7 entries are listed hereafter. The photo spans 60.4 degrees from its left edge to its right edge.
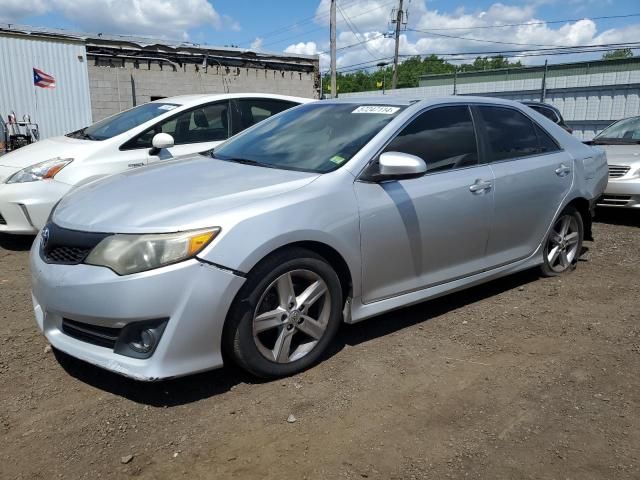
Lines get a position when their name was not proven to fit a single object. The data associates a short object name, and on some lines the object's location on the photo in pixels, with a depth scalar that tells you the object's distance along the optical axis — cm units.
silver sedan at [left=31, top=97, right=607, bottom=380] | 265
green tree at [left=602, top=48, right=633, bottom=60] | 6250
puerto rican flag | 1562
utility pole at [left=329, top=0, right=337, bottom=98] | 2298
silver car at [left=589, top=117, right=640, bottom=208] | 714
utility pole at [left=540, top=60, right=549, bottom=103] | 2051
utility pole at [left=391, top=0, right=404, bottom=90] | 3828
